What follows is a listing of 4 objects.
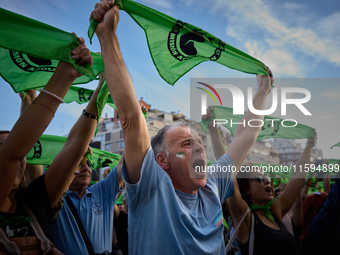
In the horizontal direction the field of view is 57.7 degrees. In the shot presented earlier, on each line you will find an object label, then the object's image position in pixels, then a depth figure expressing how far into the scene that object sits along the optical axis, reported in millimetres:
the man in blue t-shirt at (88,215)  2457
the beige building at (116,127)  58344
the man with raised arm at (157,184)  1604
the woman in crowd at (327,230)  2740
